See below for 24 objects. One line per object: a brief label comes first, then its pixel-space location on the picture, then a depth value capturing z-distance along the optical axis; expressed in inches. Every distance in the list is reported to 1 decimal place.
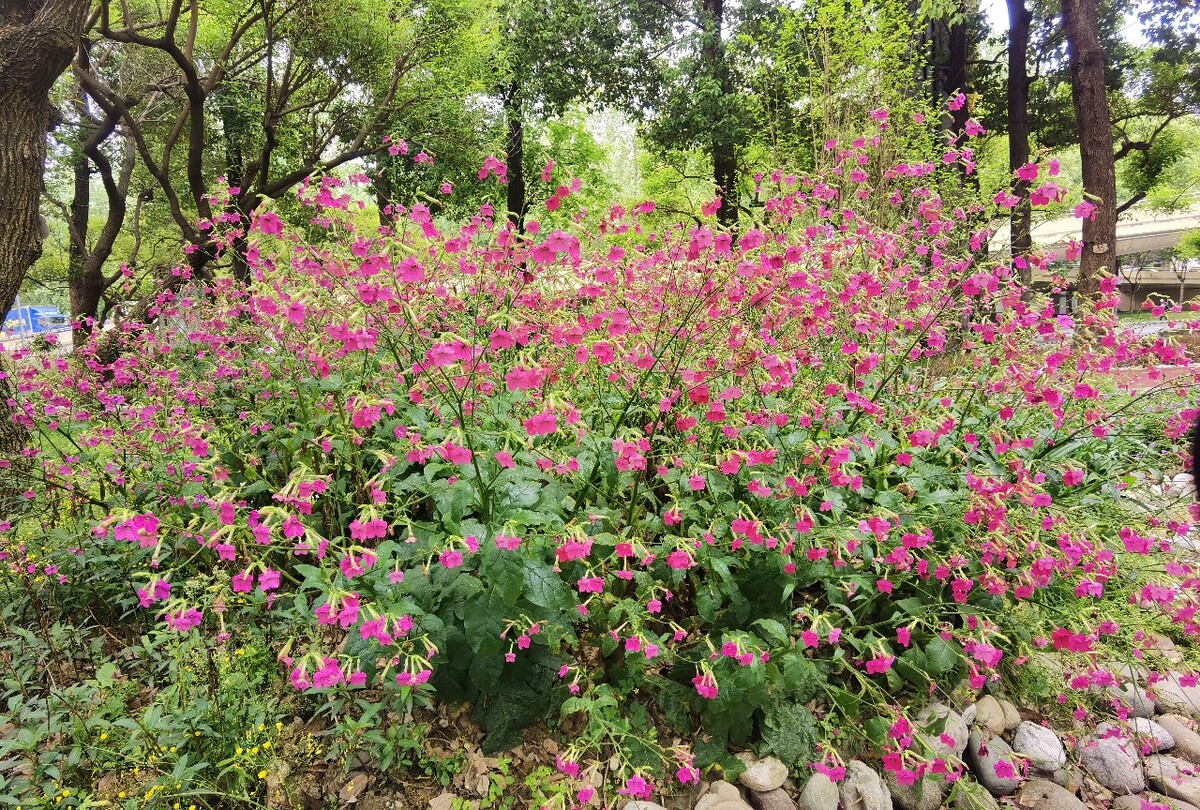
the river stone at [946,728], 95.9
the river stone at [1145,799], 97.9
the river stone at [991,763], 99.8
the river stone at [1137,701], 110.6
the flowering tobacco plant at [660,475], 78.7
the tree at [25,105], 148.0
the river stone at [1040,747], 102.7
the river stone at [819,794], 90.8
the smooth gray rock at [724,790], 89.5
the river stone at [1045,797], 97.0
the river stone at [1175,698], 115.0
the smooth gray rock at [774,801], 91.2
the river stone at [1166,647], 116.3
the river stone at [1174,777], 99.9
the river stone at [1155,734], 105.6
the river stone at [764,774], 91.8
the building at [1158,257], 962.4
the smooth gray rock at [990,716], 105.4
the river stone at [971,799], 92.5
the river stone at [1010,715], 107.7
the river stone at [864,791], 92.4
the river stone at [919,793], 94.7
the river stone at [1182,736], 107.4
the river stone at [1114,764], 102.8
